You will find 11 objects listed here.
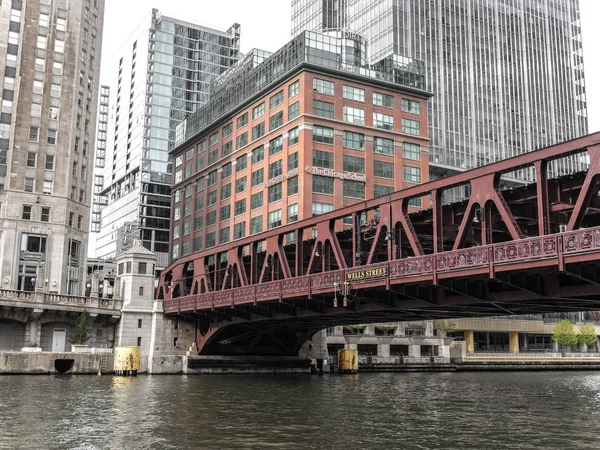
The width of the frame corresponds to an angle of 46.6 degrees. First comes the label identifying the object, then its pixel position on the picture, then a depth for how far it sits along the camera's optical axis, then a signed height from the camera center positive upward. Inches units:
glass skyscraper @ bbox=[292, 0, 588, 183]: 6176.2 +2734.5
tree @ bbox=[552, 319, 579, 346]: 5487.2 +156.5
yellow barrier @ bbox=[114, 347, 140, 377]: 2977.4 -44.8
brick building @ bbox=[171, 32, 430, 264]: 4067.4 +1335.8
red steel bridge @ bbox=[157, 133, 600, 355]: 1397.6 +209.1
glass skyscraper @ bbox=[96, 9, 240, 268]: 7367.1 +2047.8
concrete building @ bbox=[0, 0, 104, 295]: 3932.1 +1195.3
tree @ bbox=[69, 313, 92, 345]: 3073.3 +74.3
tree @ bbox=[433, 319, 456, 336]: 4655.5 +177.9
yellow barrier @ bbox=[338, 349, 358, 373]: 3548.2 -44.0
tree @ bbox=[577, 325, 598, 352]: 5654.5 +154.8
